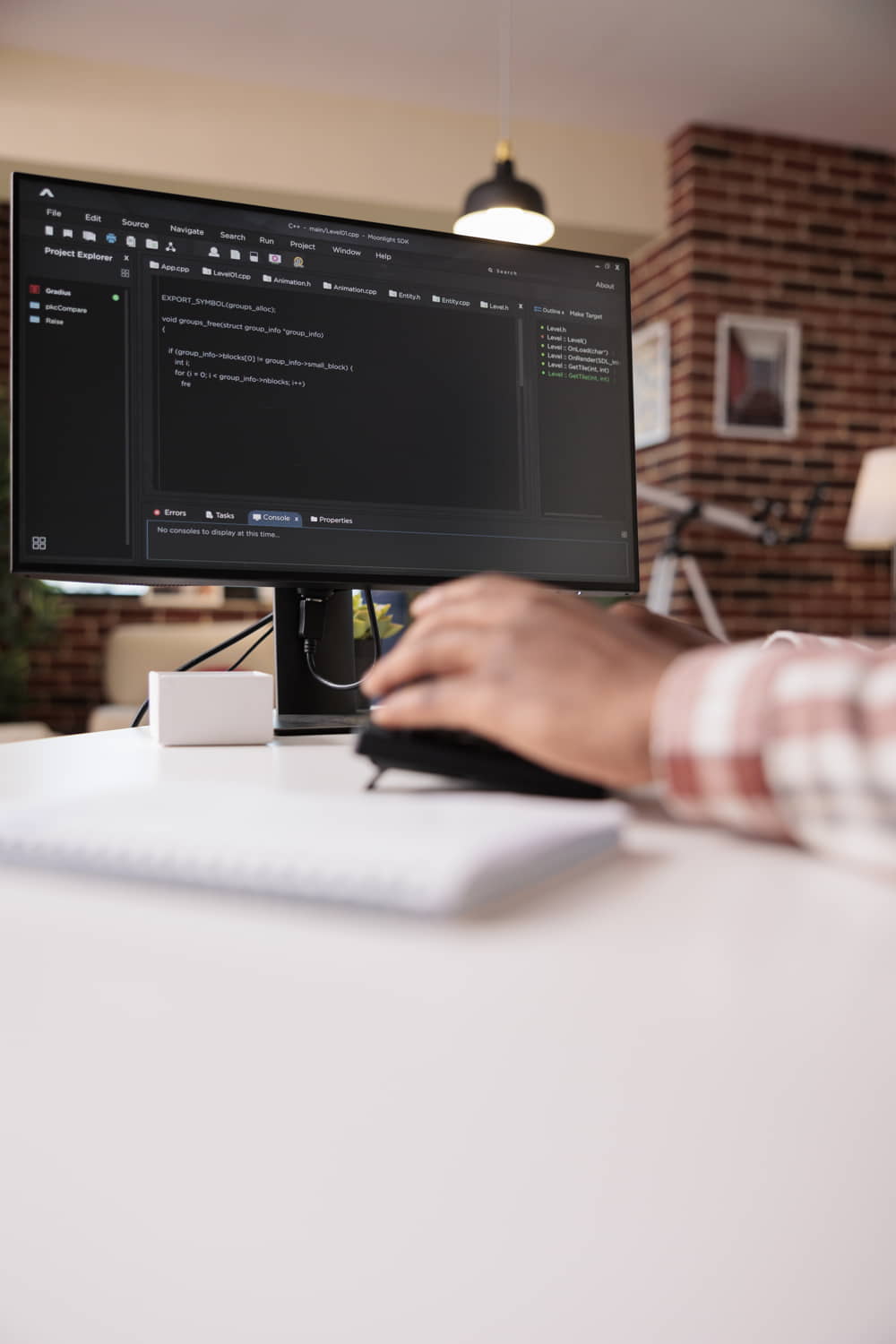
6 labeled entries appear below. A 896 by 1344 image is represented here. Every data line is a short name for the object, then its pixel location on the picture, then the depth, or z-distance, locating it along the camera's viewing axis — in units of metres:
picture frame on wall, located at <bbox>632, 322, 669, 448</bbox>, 4.65
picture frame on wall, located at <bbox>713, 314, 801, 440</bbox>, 4.56
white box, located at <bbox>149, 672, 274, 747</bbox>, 0.79
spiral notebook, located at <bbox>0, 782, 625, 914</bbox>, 0.30
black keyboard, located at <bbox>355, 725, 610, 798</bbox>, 0.49
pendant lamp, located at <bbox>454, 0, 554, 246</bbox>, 3.33
